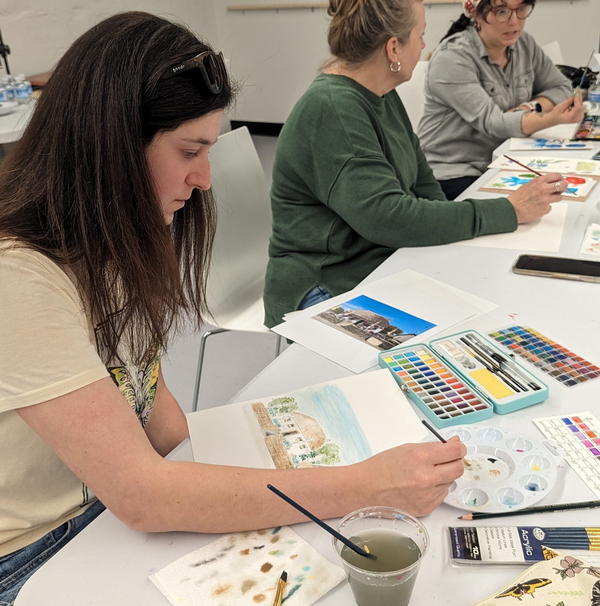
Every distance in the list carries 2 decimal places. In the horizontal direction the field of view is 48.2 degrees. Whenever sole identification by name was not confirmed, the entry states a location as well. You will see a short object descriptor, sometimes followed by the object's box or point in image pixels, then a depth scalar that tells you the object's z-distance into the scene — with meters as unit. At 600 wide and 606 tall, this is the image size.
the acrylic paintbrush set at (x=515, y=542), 0.72
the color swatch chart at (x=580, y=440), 0.84
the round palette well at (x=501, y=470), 0.80
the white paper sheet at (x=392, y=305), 1.17
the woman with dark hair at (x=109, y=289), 0.76
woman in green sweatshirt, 1.58
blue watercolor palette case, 0.96
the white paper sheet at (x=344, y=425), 0.92
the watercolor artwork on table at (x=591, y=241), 1.49
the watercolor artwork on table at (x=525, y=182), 1.81
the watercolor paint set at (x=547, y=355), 1.04
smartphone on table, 1.37
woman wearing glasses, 2.38
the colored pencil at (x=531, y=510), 0.78
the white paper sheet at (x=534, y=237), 1.54
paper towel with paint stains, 0.70
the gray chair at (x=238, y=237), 1.97
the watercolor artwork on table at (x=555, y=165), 1.98
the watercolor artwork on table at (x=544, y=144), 2.22
